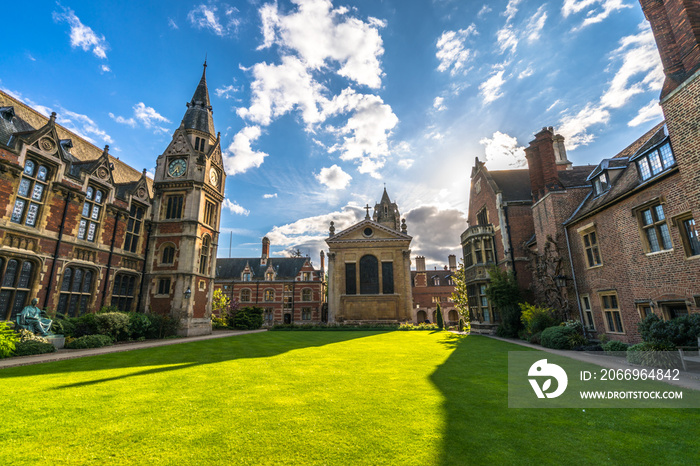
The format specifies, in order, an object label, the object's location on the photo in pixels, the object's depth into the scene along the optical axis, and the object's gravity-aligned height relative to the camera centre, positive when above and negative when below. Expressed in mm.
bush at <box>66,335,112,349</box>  14195 -1544
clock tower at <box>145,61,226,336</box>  23141 +6291
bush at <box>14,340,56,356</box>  11742 -1474
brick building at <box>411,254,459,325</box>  61281 +1740
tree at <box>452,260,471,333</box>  30116 +511
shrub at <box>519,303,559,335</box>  16938 -928
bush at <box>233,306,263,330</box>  33656 -1353
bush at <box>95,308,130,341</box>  16438 -836
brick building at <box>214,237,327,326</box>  50906 +2918
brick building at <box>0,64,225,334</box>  15180 +5499
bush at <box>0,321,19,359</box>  10891 -1110
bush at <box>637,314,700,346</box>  9194 -953
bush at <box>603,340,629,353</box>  12125 -1773
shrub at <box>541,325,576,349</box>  14133 -1630
